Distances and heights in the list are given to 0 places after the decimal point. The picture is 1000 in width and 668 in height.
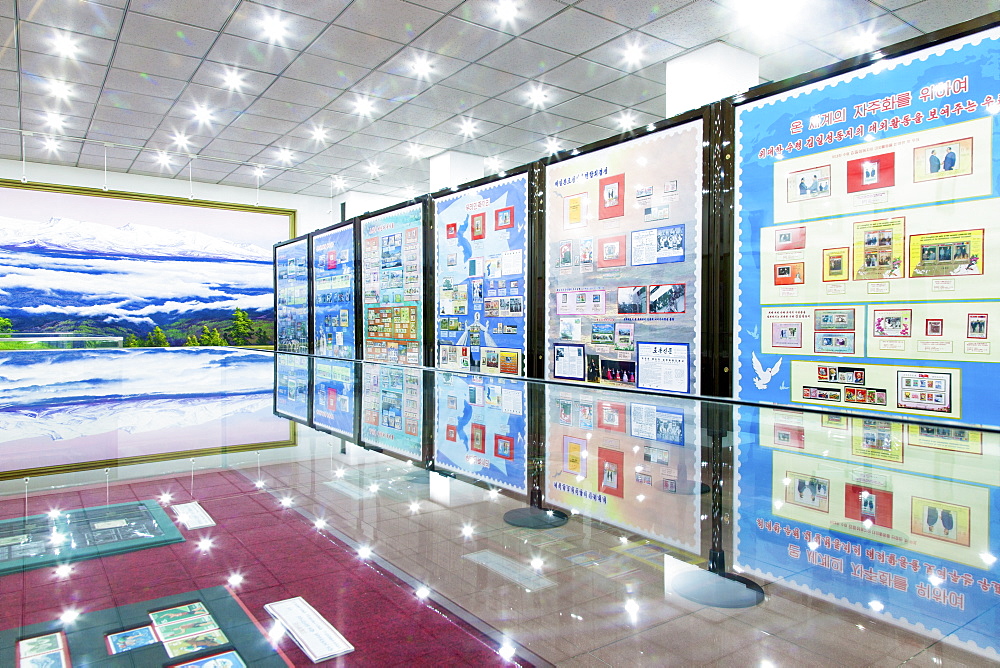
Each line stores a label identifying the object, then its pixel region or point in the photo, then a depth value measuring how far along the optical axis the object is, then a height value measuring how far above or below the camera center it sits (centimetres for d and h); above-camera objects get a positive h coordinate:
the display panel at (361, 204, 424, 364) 784 +52
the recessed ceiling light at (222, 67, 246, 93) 760 +312
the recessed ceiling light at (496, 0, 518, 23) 586 +302
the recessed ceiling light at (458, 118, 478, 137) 938 +305
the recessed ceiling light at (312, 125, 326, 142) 985 +312
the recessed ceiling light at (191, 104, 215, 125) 897 +314
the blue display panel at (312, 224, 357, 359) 966 +51
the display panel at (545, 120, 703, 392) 451 +48
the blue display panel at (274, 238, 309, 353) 1148 +57
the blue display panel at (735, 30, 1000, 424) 314 +46
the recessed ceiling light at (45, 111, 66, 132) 928 +318
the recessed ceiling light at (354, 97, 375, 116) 854 +307
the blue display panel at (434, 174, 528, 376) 615 +48
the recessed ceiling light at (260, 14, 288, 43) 626 +309
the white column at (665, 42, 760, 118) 663 +269
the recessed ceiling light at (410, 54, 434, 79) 715 +305
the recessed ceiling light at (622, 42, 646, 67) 676 +300
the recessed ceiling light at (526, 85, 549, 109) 809 +304
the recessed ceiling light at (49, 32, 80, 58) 668 +313
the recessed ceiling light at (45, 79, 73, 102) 799 +315
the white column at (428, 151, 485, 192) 1102 +280
